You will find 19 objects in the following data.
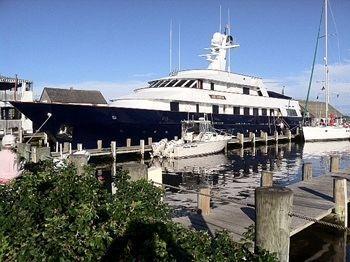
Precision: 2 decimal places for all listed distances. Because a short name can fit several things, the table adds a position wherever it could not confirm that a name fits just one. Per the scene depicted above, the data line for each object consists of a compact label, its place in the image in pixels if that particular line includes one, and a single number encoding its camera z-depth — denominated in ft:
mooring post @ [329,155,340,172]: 53.98
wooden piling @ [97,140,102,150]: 91.83
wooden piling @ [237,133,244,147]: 120.84
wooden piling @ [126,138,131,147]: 96.78
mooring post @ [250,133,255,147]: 128.07
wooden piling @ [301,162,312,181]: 48.70
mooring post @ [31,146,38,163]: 46.87
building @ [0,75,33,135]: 133.39
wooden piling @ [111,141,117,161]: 88.69
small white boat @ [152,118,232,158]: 93.15
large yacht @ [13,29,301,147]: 92.02
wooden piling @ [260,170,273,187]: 37.40
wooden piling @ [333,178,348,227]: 33.55
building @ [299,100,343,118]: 367.74
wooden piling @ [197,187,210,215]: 30.14
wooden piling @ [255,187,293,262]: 15.26
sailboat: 150.92
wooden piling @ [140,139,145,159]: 94.16
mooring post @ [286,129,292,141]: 152.46
